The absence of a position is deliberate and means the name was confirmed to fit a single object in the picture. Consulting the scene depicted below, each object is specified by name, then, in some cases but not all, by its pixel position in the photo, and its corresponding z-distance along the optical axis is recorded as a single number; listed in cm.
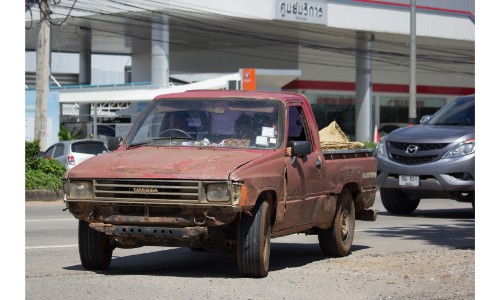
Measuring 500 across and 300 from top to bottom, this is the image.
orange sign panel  3393
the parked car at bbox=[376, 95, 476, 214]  1734
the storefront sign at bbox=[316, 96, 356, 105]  6025
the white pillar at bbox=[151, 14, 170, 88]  4838
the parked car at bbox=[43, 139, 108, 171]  2963
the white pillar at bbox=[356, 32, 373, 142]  5619
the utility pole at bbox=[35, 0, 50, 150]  3116
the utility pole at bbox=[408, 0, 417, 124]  3600
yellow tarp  1268
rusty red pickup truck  960
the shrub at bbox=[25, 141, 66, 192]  2388
